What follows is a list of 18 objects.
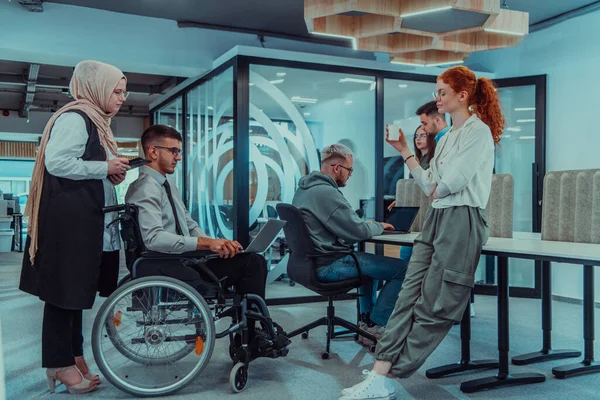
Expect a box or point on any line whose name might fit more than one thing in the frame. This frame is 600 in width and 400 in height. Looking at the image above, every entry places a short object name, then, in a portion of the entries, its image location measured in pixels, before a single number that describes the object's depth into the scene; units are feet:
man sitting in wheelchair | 8.73
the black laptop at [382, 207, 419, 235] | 11.85
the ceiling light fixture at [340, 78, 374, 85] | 18.12
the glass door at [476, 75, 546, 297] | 18.48
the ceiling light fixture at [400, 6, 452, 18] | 11.25
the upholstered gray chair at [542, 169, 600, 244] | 9.70
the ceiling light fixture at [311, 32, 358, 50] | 13.32
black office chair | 10.21
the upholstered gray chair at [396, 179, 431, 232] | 12.97
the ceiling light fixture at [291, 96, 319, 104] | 17.51
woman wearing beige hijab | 8.11
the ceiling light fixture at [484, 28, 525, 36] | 12.67
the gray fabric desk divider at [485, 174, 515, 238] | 11.14
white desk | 7.65
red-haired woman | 7.82
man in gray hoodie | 10.38
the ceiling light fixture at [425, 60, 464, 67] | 15.30
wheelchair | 8.25
